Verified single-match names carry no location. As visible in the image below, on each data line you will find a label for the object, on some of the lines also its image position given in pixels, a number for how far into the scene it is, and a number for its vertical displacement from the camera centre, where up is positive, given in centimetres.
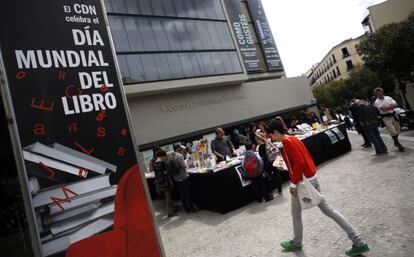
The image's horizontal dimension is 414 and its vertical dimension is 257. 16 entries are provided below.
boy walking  376 -72
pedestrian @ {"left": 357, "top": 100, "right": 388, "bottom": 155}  908 -53
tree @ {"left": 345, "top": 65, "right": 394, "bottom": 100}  4743 +413
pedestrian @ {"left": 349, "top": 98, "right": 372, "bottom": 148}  966 -10
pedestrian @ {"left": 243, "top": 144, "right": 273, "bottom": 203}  721 -78
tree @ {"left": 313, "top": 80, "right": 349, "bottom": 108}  6400 +471
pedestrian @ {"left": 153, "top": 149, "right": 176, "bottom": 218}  838 -43
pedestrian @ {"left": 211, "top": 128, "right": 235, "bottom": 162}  950 +5
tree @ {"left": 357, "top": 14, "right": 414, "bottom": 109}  2206 +358
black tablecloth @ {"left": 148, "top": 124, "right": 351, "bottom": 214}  724 -104
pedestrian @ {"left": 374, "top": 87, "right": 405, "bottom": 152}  898 -32
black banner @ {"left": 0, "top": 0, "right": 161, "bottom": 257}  248 +47
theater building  2367 +722
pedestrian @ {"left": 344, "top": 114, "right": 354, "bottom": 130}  2064 -78
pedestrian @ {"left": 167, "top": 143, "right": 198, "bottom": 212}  804 -46
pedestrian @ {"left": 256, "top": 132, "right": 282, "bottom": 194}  782 -61
